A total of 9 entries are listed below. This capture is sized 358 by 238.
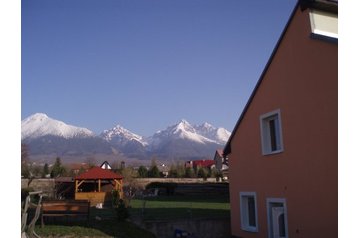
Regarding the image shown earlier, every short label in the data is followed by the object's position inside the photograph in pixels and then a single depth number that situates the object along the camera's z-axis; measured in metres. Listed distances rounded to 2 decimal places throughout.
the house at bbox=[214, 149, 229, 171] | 61.86
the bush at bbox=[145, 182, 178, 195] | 34.34
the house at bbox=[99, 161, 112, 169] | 67.49
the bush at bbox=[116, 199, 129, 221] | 14.03
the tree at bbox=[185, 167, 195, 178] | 44.87
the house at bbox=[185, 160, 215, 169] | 77.05
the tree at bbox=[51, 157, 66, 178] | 37.94
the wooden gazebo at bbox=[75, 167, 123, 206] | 25.69
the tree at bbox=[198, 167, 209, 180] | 44.57
